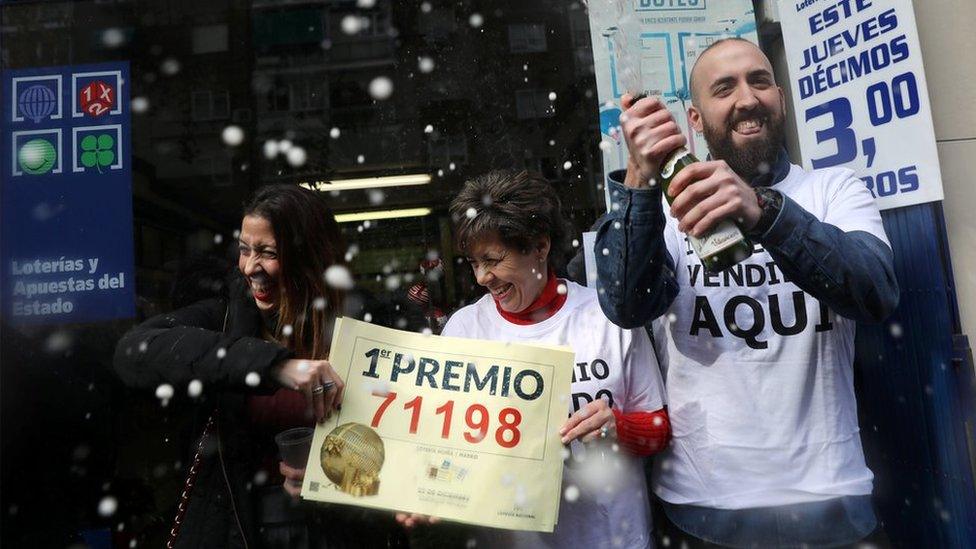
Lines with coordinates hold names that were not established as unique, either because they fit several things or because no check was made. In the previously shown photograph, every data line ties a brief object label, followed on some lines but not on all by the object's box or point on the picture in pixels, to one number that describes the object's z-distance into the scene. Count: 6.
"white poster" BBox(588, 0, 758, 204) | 2.61
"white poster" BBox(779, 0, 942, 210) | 2.19
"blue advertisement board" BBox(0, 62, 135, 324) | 2.62
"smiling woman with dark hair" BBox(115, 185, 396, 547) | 1.63
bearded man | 1.49
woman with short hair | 1.74
